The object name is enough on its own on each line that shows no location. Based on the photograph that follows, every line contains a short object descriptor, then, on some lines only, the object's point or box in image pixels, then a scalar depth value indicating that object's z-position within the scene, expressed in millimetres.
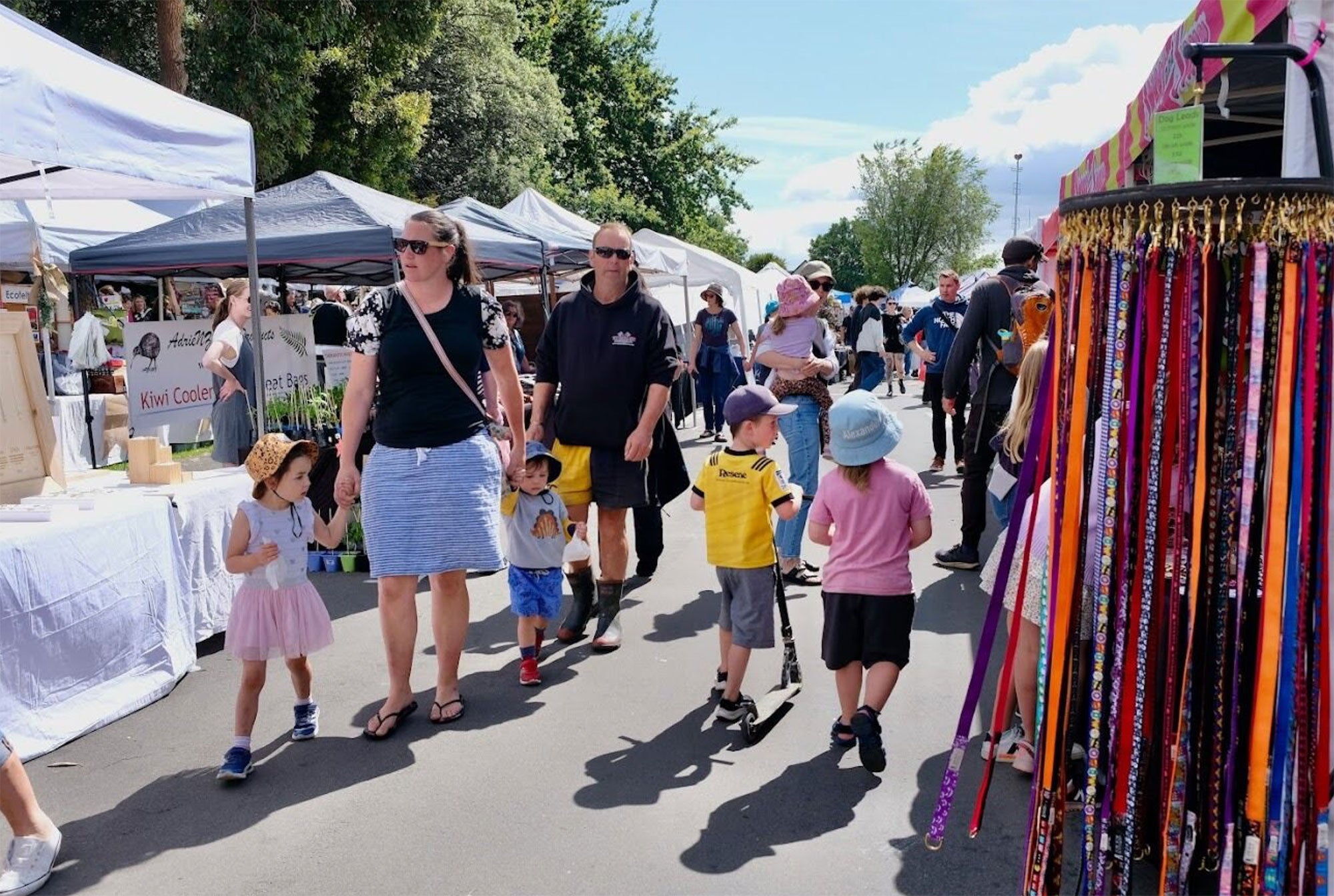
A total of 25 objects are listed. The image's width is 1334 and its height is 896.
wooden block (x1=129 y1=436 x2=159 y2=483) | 5332
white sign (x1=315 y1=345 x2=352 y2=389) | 8547
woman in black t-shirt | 4180
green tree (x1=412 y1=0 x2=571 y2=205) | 23734
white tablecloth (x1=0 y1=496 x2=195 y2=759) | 4059
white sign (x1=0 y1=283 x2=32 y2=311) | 11477
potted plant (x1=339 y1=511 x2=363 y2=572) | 6927
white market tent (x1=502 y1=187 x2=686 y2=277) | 15422
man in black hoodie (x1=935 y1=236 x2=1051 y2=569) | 6289
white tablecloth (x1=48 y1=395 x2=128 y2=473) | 10633
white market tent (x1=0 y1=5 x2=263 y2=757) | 4133
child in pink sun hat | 6445
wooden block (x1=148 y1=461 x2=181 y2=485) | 5348
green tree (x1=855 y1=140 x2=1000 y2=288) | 67562
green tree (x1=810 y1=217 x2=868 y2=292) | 107562
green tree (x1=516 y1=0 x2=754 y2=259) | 31531
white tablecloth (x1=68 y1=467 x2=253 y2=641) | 5184
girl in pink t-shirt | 3822
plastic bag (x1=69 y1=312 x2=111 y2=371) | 10836
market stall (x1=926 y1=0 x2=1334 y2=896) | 2176
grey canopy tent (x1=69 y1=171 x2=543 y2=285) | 7918
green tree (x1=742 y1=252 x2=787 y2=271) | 83075
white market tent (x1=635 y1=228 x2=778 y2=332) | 20266
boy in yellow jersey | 4246
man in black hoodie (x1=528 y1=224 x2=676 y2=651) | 5156
